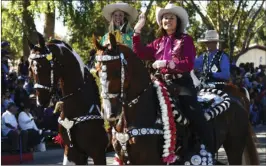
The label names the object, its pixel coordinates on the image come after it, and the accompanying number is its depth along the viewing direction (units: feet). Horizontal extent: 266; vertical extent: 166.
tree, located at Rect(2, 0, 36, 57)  67.87
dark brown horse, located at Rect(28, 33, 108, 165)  23.88
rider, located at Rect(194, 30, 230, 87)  28.25
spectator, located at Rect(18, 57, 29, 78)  65.72
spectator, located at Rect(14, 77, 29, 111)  51.02
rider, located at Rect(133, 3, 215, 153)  22.17
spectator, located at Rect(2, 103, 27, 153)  45.11
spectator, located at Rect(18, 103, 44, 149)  47.19
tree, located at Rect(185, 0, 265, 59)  89.30
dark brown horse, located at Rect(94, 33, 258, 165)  19.79
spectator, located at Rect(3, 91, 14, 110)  48.70
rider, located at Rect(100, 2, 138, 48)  25.53
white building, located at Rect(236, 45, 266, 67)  213.46
